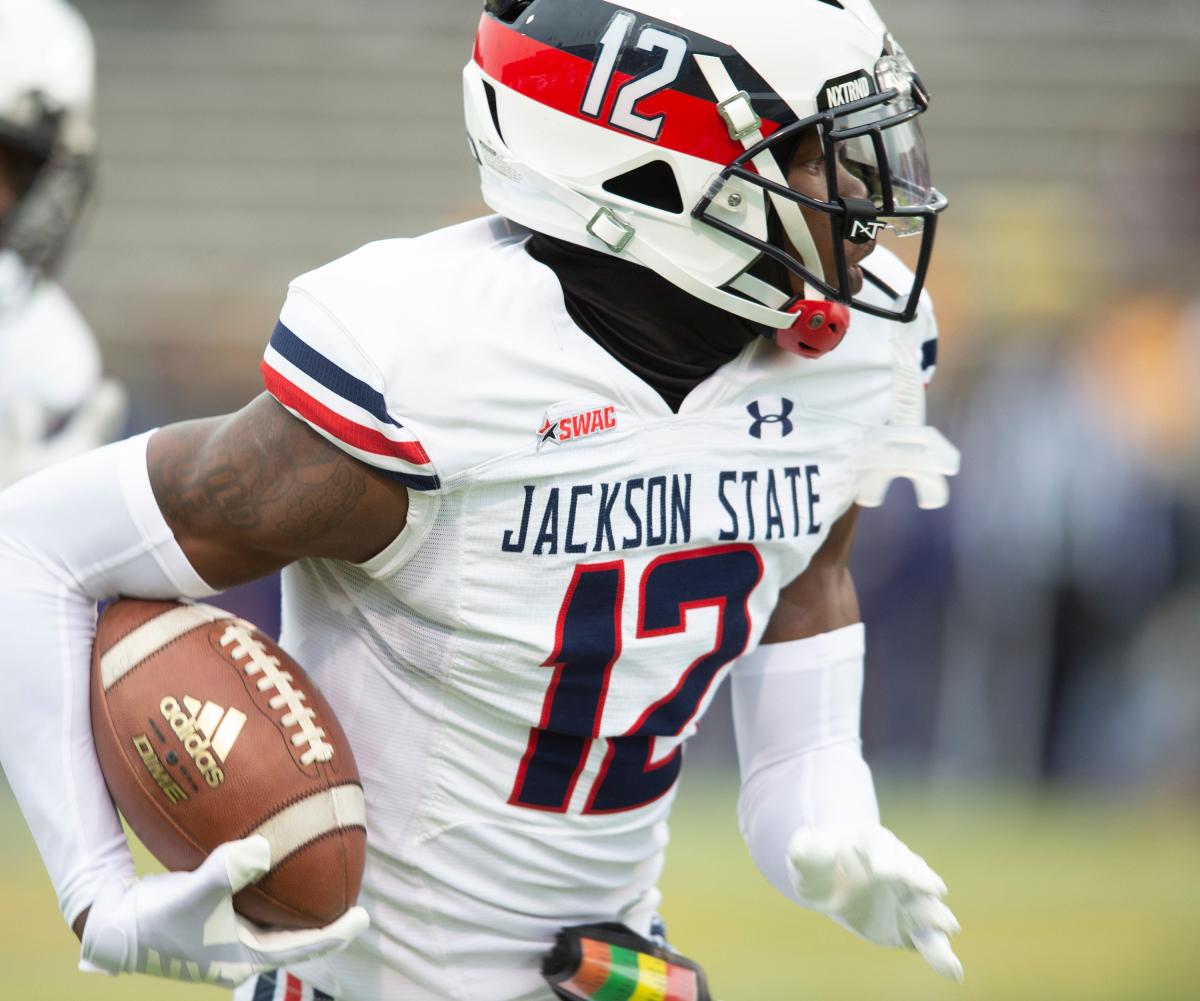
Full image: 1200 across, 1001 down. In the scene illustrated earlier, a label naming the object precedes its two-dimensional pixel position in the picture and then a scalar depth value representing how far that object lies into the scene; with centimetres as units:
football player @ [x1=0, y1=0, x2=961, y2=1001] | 982
